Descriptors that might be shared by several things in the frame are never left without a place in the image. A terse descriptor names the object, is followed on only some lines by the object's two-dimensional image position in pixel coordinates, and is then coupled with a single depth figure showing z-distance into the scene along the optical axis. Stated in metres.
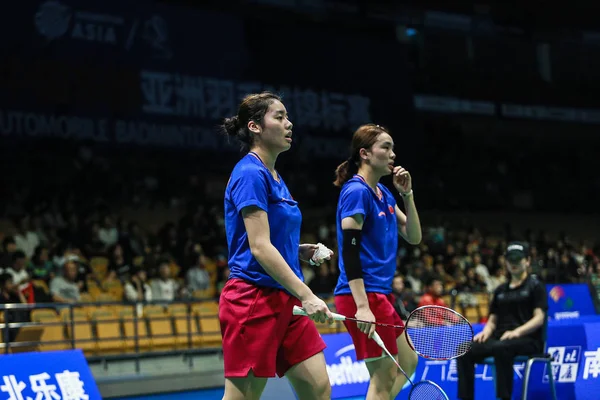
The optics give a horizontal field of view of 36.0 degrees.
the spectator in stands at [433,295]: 10.75
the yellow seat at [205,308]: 11.18
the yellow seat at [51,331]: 9.45
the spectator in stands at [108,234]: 13.22
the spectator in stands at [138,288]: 11.32
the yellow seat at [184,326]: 10.37
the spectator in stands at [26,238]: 12.30
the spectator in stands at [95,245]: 12.63
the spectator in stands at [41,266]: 10.77
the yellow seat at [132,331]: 10.22
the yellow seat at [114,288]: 11.53
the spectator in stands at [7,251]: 10.48
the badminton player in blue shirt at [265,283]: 3.42
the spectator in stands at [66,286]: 10.41
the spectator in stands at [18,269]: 10.20
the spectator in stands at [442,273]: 15.03
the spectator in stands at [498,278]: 16.11
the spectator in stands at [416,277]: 14.21
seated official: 6.74
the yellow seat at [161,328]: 10.44
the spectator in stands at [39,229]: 12.72
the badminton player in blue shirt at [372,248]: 4.51
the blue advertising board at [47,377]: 6.45
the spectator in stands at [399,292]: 9.41
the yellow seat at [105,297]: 11.01
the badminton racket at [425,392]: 4.20
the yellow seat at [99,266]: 12.24
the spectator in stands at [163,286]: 11.66
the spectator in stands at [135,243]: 13.15
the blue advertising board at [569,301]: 11.12
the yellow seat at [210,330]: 10.88
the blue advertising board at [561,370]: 7.29
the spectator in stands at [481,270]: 16.03
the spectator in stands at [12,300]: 9.18
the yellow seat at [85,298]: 10.75
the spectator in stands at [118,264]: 12.14
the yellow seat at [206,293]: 12.43
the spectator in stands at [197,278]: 12.49
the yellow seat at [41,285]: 9.95
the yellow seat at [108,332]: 9.91
